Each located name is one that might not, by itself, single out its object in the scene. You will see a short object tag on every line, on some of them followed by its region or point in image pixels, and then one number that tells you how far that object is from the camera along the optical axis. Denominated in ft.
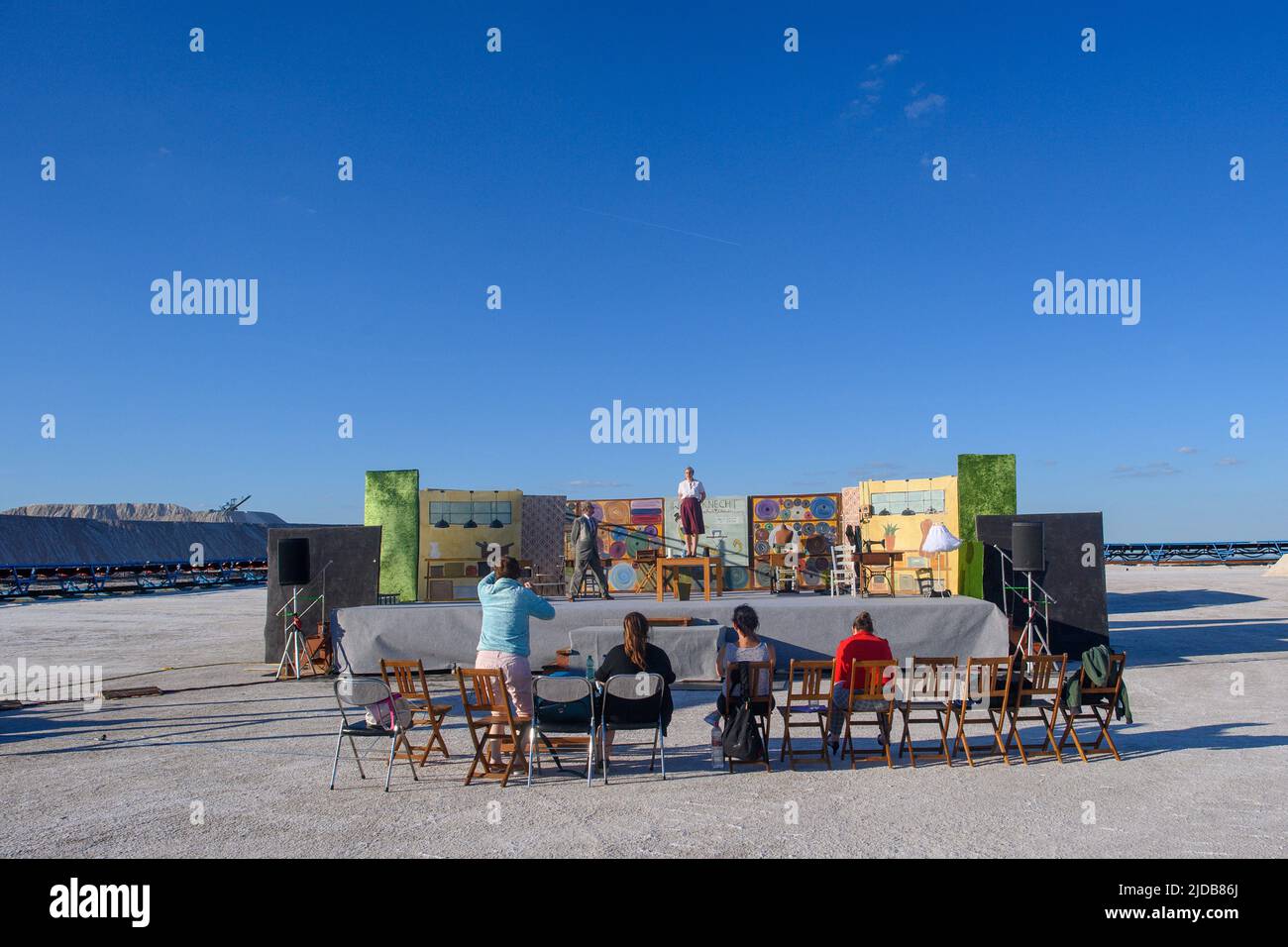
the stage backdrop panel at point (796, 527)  52.70
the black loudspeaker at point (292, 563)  34.71
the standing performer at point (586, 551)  40.81
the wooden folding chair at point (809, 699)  20.08
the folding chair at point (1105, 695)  20.02
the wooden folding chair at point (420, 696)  19.36
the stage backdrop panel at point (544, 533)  51.19
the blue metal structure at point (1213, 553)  126.11
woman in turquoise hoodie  18.49
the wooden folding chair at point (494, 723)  18.26
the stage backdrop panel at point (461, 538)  47.57
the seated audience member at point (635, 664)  18.38
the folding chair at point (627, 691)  18.24
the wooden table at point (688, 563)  38.29
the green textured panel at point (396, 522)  45.75
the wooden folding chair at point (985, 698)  19.79
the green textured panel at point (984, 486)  45.24
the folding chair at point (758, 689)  19.43
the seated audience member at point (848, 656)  19.88
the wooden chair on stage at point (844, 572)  40.96
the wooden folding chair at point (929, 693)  19.90
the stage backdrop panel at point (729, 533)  52.80
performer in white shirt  43.68
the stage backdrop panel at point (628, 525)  55.47
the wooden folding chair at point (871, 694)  19.86
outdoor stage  33.06
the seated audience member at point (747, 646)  20.52
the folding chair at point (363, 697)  18.13
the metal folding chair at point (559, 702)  18.25
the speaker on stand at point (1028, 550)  34.01
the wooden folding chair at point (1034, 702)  19.89
